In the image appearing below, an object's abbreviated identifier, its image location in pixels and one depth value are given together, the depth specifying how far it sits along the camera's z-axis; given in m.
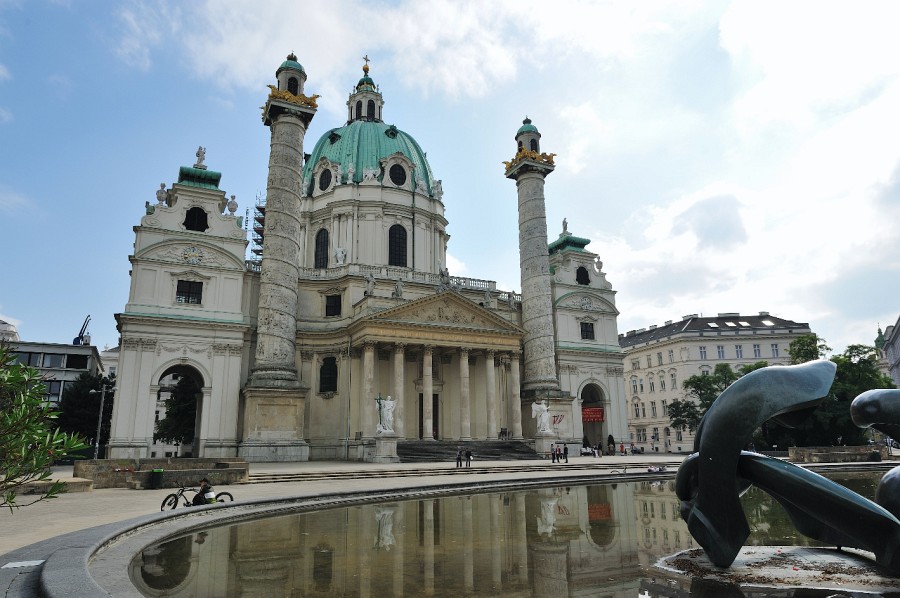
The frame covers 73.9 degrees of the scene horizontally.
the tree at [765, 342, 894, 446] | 42.19
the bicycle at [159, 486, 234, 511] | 13.83
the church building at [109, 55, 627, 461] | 35.50
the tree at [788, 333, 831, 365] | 43.94
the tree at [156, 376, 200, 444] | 47.34
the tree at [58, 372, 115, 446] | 47.53
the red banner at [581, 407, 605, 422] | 48.75
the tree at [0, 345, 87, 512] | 6.05
